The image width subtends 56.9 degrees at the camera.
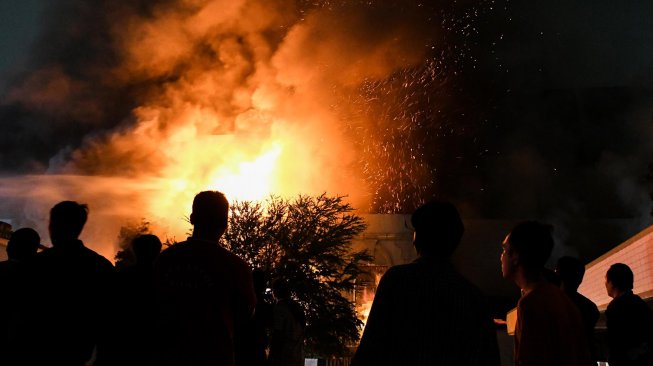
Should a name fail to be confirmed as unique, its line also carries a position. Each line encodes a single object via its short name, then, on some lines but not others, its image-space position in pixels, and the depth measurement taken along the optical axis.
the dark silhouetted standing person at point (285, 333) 6.64
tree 18.53
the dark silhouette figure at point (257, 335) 4.89
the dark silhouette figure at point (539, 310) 3.10
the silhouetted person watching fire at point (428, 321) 2.64
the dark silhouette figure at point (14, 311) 3.23
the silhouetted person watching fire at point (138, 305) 3.10
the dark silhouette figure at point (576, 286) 4.43
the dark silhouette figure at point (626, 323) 4.44
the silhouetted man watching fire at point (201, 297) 3.01
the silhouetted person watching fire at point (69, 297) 3.28
